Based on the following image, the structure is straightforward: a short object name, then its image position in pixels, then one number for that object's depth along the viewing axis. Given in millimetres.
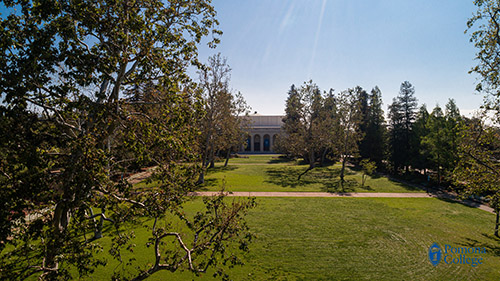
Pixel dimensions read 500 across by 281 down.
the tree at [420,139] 31266
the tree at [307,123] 36469
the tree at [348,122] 32875
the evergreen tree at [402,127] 37062
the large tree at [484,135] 10344
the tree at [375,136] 41125
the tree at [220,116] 27203
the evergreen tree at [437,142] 27141
